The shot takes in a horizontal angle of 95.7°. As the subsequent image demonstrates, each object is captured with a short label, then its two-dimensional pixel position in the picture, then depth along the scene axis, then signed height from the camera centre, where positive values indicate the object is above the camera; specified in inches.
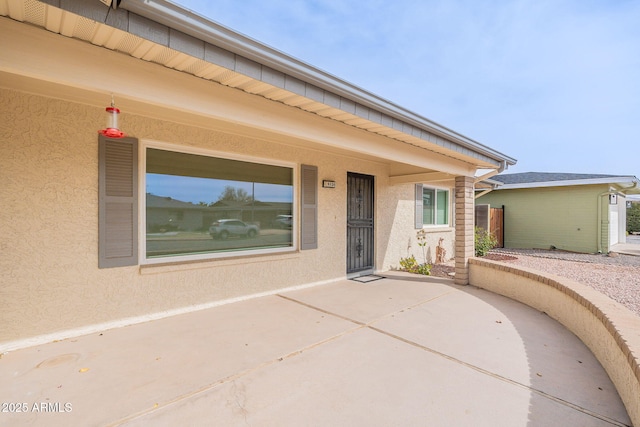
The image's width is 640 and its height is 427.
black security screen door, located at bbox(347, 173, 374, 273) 261.4 -9.5
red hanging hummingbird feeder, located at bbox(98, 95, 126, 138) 99.5 +29.6
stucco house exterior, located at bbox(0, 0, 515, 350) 84.7 +30.4
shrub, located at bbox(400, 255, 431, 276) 286.5 -55.7
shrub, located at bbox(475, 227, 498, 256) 386.9 -38.5
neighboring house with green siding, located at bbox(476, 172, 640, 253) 435.8 +6.8
